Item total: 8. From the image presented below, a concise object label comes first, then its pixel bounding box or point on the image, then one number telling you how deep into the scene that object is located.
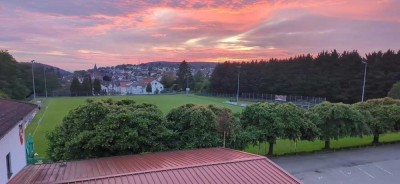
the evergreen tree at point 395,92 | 43.88
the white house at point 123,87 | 129.12
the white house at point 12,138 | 8.65
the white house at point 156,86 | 119.42
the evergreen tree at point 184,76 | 112.69
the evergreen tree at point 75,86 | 95.94
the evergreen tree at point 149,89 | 119.00
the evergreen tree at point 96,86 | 103.61
